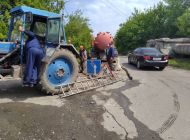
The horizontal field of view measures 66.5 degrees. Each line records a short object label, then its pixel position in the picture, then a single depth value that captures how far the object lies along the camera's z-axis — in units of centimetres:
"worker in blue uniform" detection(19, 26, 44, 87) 417
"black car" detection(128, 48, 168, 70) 870
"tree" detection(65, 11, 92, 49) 994
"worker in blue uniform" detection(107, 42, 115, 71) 716
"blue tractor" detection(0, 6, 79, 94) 433
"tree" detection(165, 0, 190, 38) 2230
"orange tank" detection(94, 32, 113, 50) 751
